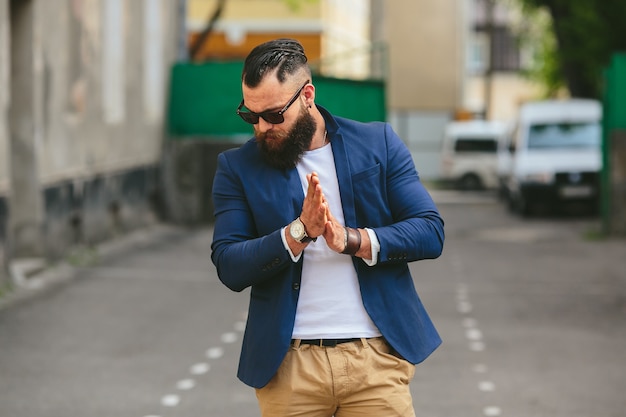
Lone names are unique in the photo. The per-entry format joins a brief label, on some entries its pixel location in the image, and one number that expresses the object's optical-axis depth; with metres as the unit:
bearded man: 3.82
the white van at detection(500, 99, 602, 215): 25.36
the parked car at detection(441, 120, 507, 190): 39.47
